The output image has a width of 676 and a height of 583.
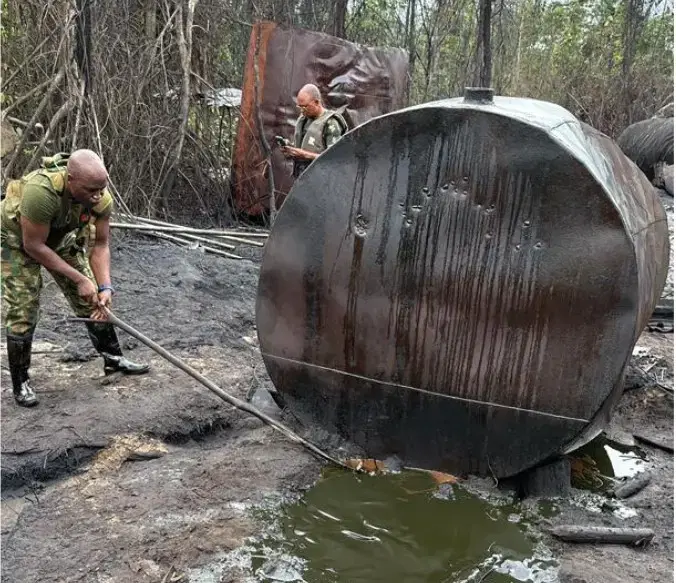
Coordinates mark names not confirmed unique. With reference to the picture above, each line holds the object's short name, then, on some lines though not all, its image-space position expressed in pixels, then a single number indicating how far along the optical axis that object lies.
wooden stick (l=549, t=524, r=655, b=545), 3.11
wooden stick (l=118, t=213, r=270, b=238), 7.70
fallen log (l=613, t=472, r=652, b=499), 3.61
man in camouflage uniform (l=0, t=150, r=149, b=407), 3.94
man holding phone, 6.65
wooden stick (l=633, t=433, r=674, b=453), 4.20
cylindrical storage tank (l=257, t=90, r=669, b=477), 3.16
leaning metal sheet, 9.23
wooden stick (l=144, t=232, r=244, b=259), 7.80
